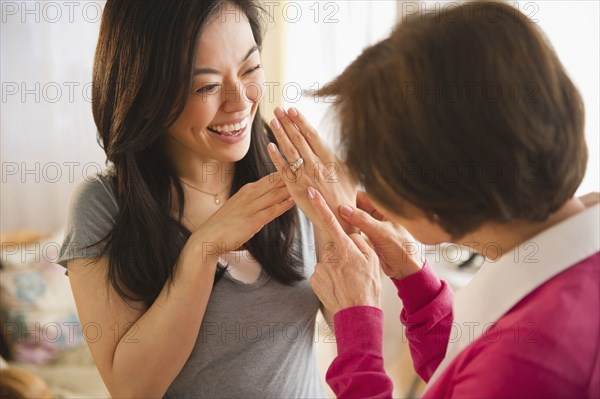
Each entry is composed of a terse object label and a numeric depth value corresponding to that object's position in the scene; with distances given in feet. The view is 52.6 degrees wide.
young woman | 3.67
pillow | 8.03
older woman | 2.25
